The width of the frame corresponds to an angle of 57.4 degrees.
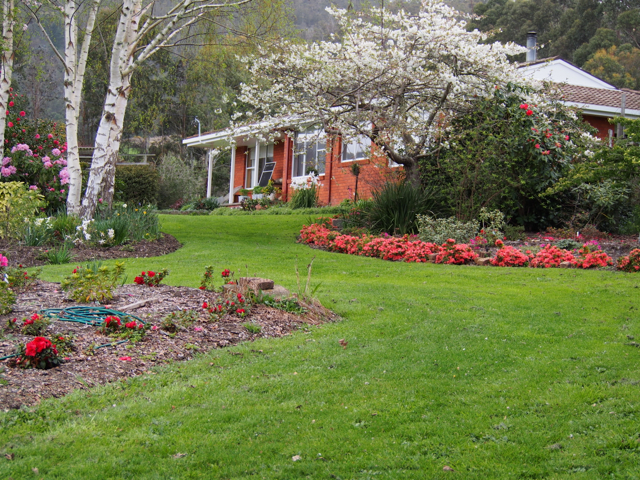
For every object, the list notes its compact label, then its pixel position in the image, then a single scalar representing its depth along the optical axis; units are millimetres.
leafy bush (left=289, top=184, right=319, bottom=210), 19516
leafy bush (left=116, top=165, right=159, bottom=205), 24438
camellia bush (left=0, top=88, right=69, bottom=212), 13001
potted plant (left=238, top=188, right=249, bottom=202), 25066
